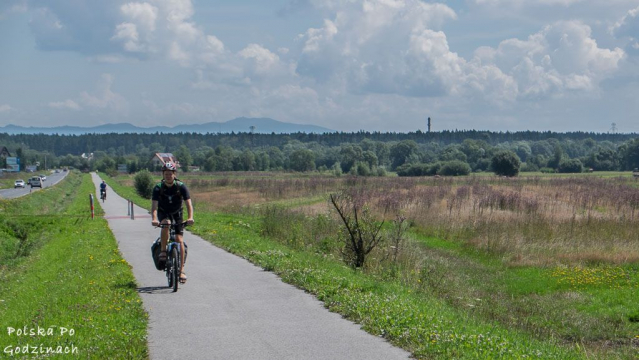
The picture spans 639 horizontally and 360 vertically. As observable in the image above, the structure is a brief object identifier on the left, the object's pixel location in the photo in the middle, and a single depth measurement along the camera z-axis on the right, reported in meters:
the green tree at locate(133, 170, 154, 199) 54.47
